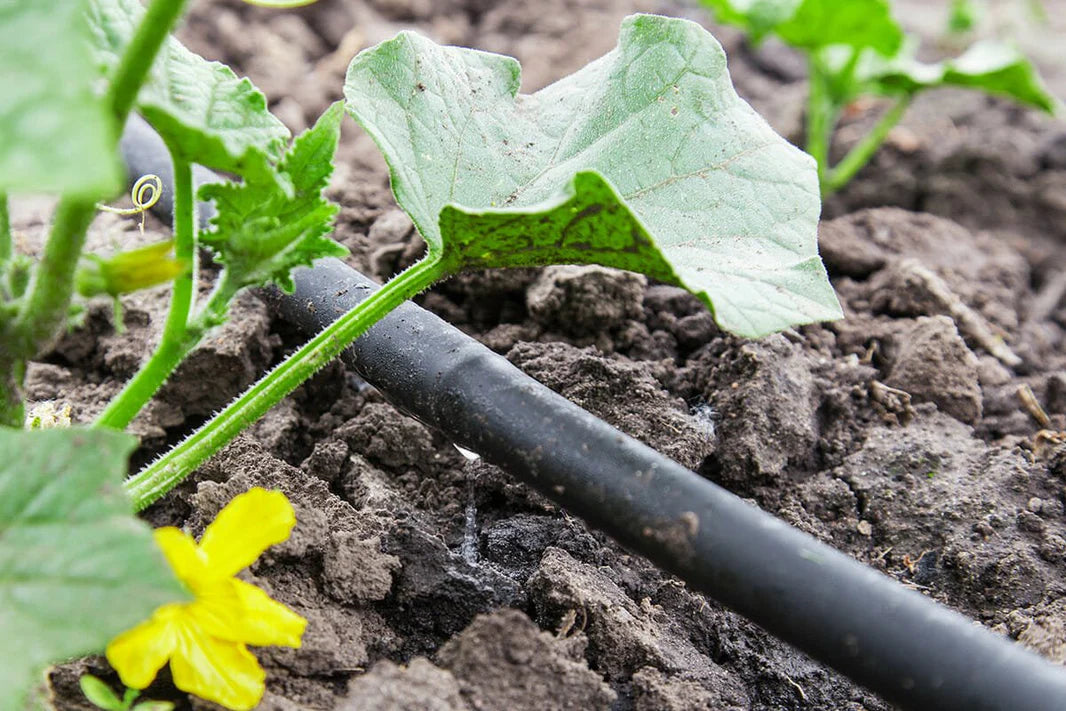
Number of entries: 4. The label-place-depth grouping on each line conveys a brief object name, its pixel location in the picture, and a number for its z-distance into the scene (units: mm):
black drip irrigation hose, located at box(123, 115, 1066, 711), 417
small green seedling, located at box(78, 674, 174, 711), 413
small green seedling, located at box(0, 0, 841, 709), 386
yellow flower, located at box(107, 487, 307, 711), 419
